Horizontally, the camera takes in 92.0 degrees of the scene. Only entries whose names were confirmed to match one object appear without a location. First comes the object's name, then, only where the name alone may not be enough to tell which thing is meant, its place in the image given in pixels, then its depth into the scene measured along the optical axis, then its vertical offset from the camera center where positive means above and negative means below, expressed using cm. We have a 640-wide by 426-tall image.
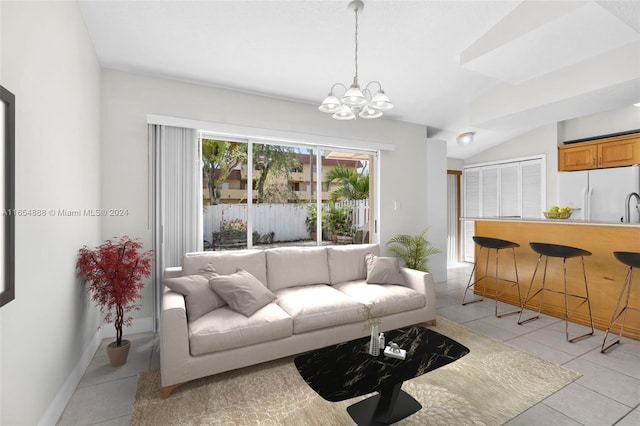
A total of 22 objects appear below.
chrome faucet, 389 -5
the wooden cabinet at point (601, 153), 475 +94
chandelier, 225 +81
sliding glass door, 377 +22
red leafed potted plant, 245 -51
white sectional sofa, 223 -84
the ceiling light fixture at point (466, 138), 472 +112
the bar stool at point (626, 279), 268 -67
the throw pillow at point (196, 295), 250 -69
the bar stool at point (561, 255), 310 -46
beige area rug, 194 -130
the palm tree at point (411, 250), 473 -61
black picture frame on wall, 130 +7
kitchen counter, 325 -13
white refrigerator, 465 +30
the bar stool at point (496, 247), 379 -46
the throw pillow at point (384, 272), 350 -70
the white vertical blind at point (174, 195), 331 +18
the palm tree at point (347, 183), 459 +42
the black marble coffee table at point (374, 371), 165 -92
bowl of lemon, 403 -4
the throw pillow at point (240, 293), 257 -70
